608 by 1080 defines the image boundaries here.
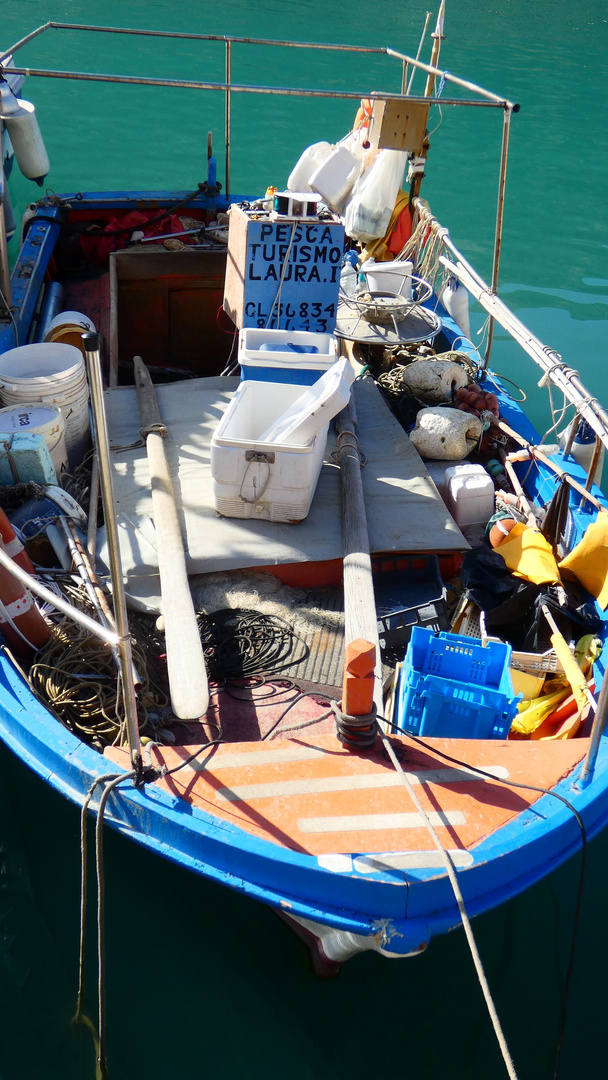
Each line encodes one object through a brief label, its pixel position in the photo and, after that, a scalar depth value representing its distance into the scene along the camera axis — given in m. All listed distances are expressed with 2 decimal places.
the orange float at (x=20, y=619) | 3.68
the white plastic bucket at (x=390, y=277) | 6.66
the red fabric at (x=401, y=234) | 7.68
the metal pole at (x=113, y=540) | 2.23
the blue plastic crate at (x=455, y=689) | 3.47
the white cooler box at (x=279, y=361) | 5.34
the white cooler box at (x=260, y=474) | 4.46
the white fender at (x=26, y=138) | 8.70
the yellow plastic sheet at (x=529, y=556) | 4.40
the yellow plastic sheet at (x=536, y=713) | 3.94
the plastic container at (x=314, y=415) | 4.57
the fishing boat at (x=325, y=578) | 3.01
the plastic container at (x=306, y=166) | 8.01
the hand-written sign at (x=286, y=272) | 5.66
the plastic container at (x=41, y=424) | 4.85
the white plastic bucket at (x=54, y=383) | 5.13
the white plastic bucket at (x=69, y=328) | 6.57
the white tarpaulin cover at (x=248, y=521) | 4.53
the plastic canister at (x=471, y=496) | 5.14
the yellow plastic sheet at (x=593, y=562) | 4.21
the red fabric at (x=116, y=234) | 8.48
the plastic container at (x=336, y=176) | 7.38
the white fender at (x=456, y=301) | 7.45
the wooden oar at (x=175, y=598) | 3.42
